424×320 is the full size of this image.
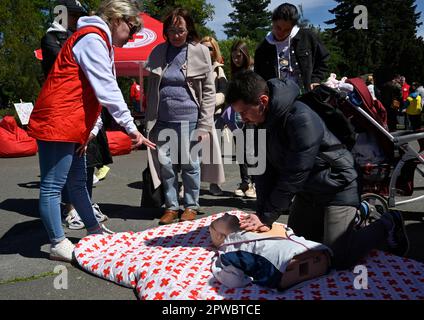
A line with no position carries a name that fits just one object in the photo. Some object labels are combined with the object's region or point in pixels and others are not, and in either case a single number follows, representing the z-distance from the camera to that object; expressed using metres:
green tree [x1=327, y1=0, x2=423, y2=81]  35.31
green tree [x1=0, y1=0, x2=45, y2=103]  20.75
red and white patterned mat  2.58
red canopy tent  11.23
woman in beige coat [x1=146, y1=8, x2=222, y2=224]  4.11
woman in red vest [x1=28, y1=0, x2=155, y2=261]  2.99
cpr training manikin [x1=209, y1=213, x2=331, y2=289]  2.63
